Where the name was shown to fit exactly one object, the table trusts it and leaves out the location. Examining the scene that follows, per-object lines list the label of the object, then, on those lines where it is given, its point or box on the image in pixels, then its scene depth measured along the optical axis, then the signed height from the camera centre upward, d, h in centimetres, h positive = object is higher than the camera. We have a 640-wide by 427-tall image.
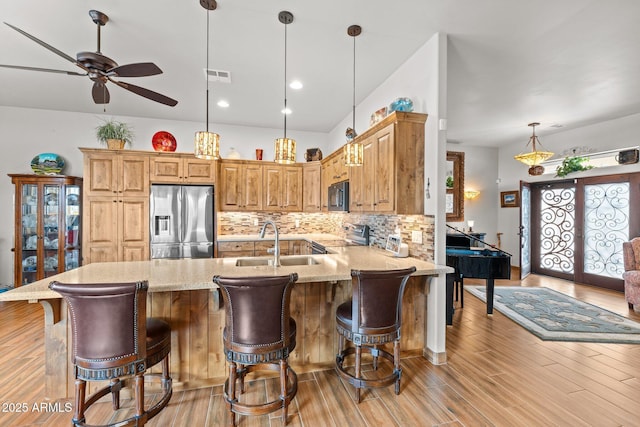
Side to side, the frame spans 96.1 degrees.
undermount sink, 281 -49
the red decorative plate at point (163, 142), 470 +116
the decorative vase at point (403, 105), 296 +113
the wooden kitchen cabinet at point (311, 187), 534 +49
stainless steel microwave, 399 +24
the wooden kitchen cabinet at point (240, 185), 520 +50
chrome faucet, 245 -36
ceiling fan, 223 +115
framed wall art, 696 +37
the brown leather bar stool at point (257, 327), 175 -72
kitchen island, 205 -79
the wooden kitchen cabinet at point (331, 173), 420 +63
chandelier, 543 +107
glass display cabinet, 445 -23
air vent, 346 +169
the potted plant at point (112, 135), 448 +121
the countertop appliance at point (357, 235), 417 -33
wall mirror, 638 +60
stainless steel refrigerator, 455 -16
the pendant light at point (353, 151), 267 +57
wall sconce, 720 +47
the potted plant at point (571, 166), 555 +94
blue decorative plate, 464 +78
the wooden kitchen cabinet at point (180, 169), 466 +71
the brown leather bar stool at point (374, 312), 202 -72
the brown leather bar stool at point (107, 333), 158 -69
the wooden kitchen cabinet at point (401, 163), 281 +50
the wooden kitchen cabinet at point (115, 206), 440 +9
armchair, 411 -85
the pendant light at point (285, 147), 247 +57
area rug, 332 -139
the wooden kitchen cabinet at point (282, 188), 543 +48
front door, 516 -24
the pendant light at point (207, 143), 229 +56
